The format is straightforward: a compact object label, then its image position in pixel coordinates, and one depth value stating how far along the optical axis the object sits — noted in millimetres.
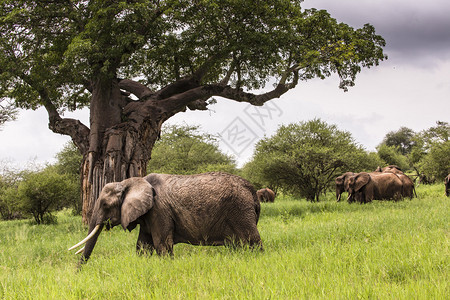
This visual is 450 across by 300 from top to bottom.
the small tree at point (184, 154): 29609
